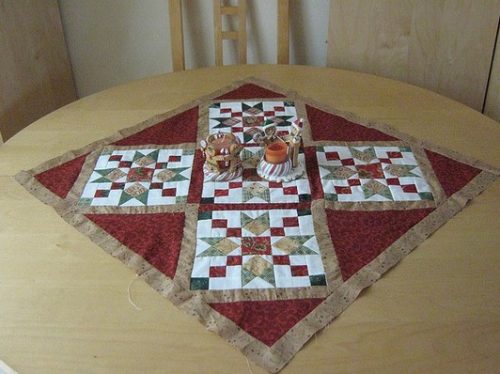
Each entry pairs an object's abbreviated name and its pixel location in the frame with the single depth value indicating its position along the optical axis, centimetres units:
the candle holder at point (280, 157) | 125
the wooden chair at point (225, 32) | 184
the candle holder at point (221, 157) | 125
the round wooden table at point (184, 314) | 87
